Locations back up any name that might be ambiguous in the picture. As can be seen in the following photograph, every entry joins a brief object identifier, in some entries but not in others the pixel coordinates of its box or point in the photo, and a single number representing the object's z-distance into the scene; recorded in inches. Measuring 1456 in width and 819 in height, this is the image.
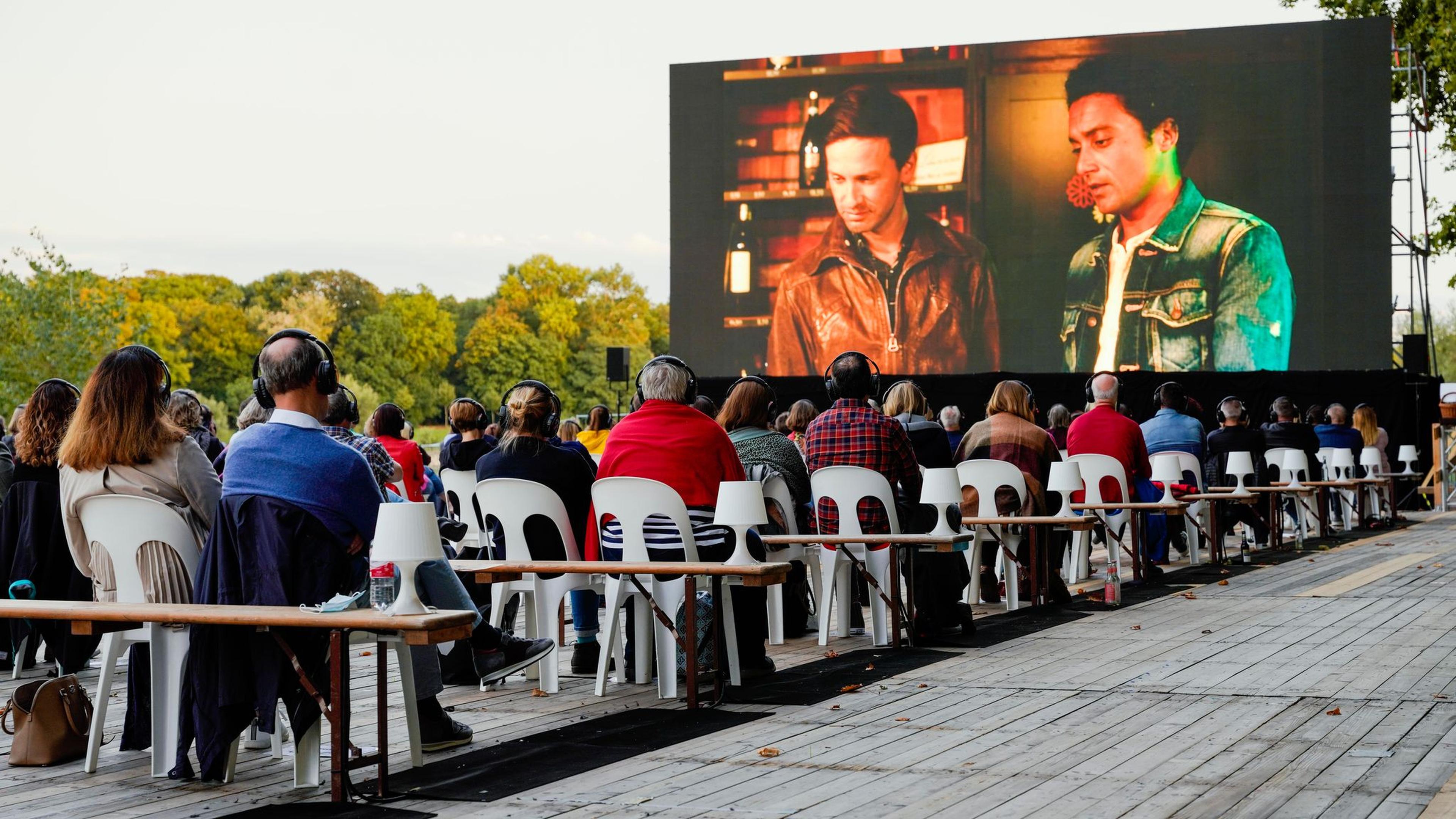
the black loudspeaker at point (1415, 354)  735.1
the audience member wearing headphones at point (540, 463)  241.3
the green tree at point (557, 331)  2596.0
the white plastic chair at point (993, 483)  327.6
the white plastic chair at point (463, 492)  294.2
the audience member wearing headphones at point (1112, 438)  374.3
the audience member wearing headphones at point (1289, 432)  525.7
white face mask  151.6
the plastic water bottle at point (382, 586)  153.1
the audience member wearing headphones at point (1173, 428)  428.1
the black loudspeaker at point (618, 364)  907.4
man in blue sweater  164.7
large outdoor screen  723.4
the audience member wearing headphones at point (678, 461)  228.4
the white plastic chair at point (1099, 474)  368.2
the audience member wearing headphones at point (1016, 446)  330.3
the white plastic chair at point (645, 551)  221.5
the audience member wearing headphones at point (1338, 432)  574.6
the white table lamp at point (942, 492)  265.3
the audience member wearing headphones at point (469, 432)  301.1
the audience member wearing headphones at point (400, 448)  299.1
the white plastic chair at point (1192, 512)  426.6
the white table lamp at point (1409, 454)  636.7
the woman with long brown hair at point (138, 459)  176.9
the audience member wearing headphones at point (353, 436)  218.1
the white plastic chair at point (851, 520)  271.6
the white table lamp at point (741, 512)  209.0
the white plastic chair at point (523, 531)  231.8
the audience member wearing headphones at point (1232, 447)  470.6
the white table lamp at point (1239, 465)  434.3
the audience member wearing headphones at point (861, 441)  275.9
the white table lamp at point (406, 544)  148.2
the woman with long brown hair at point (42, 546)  249.4
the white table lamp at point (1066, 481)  322.7
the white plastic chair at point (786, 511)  269.4
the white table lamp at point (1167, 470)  388.5
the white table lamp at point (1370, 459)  598.2
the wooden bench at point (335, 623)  144.7
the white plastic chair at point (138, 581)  170.2
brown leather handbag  177.3
